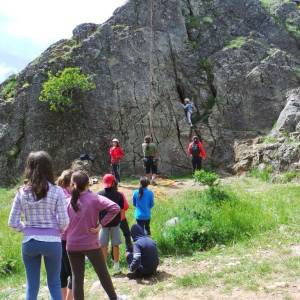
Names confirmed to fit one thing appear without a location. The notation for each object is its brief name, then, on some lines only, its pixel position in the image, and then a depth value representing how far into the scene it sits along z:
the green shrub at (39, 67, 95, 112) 20.08
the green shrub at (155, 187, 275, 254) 9.52
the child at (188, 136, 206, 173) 16.92
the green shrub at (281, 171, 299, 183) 15.94
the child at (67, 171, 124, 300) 5.58
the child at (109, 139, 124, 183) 16.48
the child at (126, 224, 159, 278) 7.51
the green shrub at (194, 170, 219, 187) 12.50
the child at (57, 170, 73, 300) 6.10
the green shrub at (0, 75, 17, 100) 21.83
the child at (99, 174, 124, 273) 7.65
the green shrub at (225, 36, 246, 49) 22.77
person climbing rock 20.84
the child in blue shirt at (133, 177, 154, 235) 9.09
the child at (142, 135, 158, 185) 16.19
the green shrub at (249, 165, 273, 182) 16.88
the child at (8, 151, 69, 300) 4.87
